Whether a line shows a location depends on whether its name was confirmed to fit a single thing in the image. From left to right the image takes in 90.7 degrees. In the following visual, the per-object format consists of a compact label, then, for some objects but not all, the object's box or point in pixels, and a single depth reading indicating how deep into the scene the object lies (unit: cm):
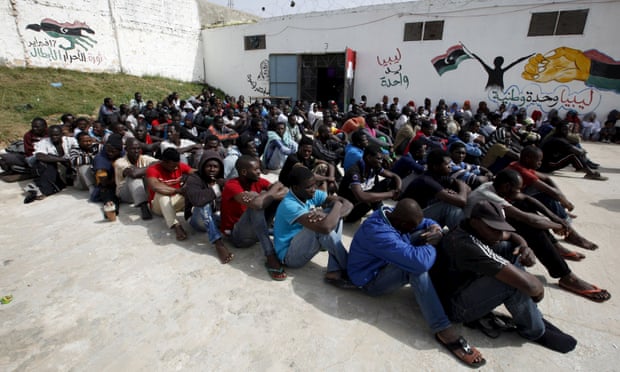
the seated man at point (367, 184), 361
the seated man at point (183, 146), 543
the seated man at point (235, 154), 468
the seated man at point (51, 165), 476
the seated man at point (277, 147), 613
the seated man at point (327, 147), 504
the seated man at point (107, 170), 436
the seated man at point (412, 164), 393
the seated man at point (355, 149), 403
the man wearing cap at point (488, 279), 197
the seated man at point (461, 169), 379
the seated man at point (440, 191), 325
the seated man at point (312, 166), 406
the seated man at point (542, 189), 341
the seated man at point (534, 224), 272
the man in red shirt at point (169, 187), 364
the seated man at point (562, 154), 562
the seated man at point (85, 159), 477
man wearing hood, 324
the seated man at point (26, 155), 512
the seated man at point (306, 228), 256
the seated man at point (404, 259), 209
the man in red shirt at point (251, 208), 294
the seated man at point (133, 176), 411
